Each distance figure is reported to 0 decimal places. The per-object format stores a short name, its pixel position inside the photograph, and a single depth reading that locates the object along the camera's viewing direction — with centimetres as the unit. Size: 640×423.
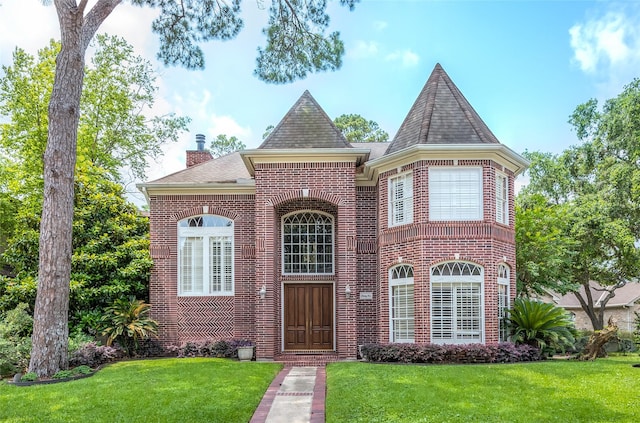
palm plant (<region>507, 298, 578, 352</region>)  1237
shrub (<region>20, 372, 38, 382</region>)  988
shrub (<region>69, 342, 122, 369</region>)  1175
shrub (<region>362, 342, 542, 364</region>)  1167
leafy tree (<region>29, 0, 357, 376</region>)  1052
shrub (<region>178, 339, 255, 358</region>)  1385
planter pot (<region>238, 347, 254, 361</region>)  1319
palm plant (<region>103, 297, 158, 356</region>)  1376
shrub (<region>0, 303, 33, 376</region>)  1113
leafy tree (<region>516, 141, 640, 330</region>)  1770
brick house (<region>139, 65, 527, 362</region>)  1239
